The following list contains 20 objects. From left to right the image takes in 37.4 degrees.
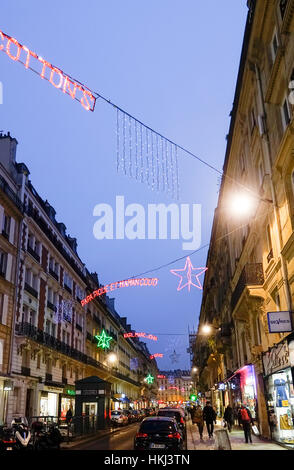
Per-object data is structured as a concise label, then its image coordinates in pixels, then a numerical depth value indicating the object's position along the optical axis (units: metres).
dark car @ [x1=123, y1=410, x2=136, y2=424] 46.09
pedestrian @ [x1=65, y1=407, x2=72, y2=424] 22.48
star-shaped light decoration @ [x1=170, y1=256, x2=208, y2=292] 18.98
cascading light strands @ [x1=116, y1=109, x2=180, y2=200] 12.49
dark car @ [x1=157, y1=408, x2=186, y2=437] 20.86
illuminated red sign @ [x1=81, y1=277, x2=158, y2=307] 26.81
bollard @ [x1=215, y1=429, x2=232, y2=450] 11.41
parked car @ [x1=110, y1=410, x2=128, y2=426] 39.62
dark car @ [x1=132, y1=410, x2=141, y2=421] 54.40
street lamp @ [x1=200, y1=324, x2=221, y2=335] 36.41
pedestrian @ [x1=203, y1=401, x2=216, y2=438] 22.62
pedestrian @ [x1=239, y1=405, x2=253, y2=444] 18.25
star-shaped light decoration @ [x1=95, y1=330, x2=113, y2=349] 47.50
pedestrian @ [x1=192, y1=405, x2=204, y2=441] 22.73
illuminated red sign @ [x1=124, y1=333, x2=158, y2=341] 47.92
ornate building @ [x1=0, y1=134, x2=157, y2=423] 29.92
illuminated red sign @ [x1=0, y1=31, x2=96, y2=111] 11.05
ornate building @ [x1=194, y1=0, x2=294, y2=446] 15.16
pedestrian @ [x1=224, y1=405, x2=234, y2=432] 25.19
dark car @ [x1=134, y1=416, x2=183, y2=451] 14.08
